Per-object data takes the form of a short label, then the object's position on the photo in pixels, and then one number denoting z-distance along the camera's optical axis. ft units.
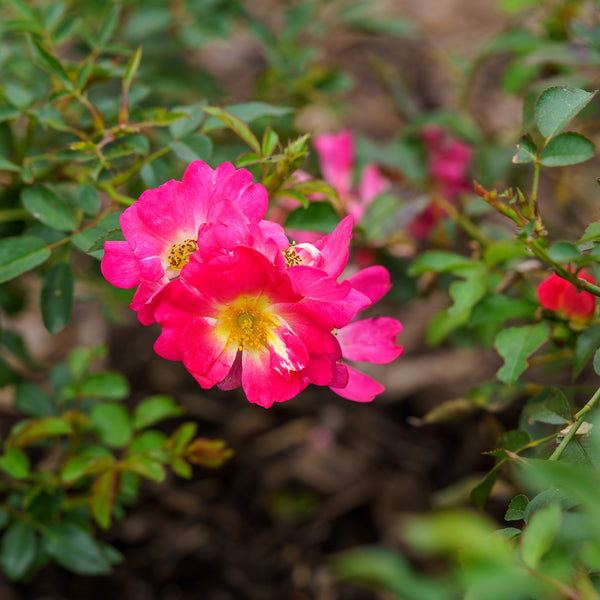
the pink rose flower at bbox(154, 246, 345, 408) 1.50
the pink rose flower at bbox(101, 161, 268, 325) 1.52
